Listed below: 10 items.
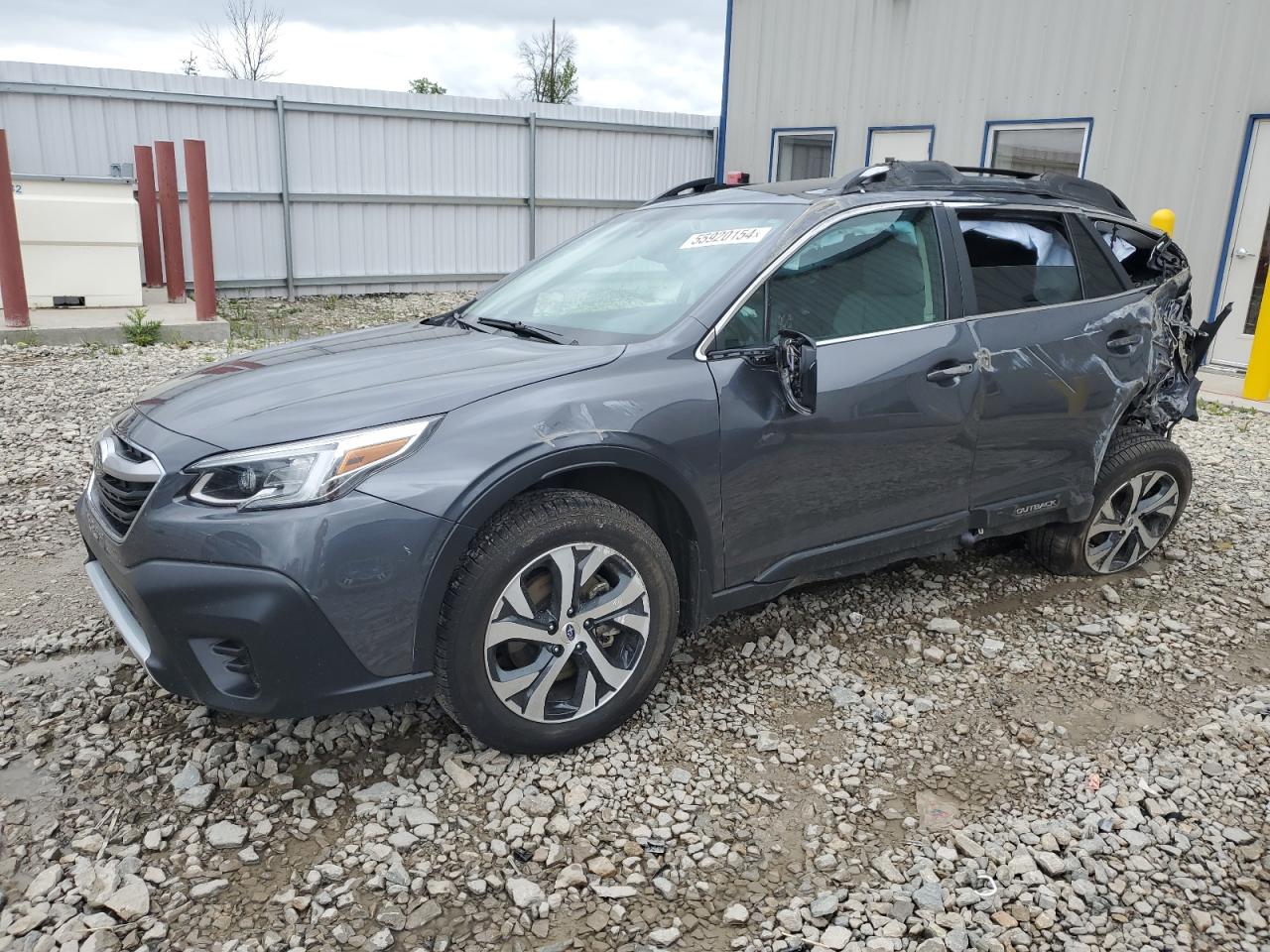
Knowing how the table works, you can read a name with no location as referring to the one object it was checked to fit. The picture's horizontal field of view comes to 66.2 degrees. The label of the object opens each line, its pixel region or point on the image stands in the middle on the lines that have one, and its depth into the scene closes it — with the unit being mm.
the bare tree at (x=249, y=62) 34062
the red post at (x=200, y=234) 9703
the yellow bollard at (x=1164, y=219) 8195
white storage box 9125
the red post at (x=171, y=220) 10164
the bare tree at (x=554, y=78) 44656
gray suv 2453
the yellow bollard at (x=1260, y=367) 7980
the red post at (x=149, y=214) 10164
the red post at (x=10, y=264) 8281
